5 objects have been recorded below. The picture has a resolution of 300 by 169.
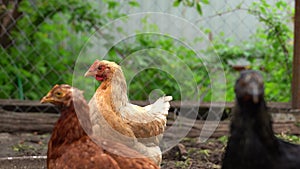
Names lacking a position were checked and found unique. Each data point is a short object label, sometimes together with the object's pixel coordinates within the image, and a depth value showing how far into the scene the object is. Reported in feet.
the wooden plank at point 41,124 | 15.01
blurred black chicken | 7.01
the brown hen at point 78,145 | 8.74
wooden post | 15.54
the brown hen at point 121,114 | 10.57
